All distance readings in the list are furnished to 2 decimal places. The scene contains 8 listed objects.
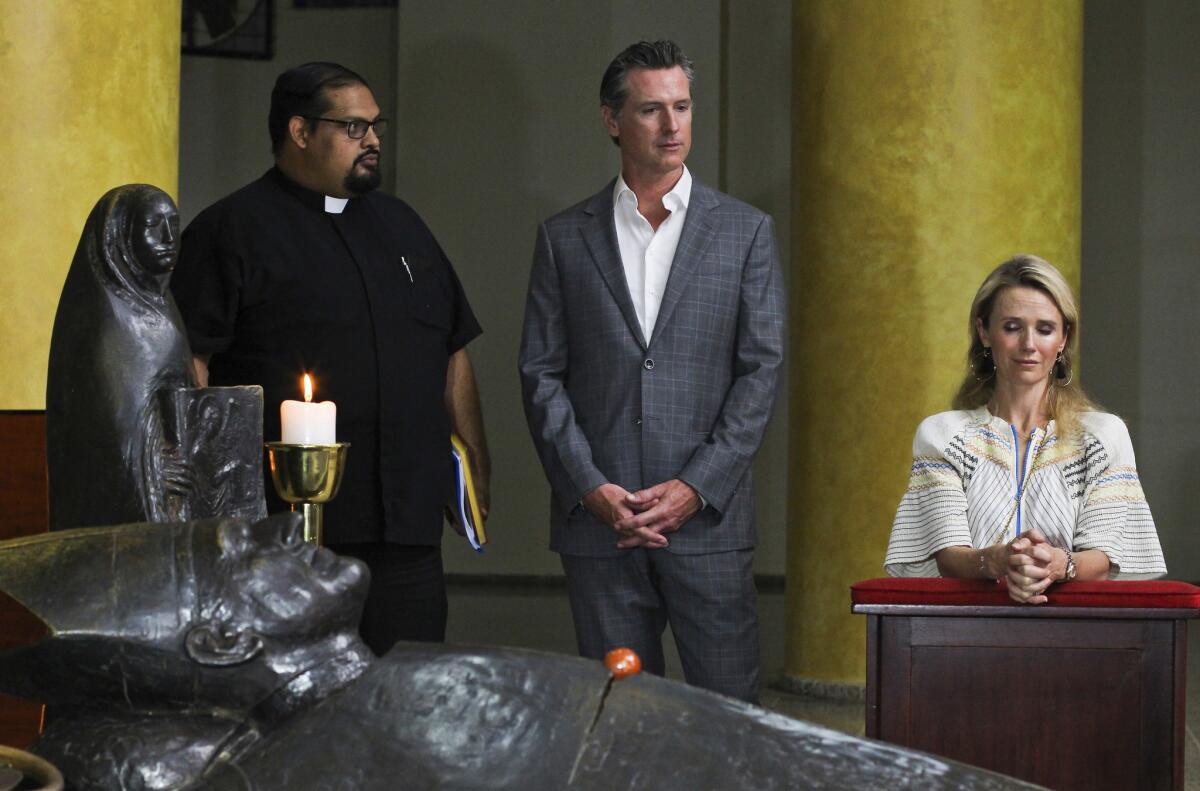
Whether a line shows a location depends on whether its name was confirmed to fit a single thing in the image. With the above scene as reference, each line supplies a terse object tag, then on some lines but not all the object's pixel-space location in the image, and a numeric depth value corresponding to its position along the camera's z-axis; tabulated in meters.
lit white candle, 4.14
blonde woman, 5.92
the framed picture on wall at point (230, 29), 19.56
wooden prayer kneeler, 5.07
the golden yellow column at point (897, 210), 10.24
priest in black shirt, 6.67
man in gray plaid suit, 6.87
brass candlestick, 4.09
